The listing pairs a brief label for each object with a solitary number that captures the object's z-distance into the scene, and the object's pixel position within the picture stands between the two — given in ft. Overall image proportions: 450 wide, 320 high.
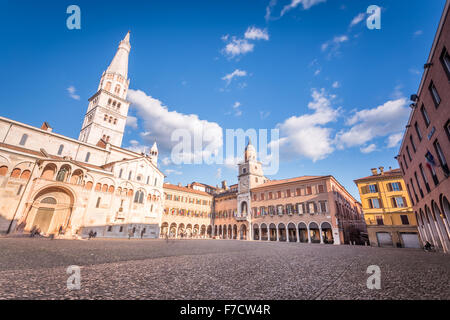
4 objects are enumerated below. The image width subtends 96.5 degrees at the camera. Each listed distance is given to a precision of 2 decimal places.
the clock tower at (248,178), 146.10
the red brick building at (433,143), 34.73
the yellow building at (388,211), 87.31
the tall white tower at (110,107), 138.51
